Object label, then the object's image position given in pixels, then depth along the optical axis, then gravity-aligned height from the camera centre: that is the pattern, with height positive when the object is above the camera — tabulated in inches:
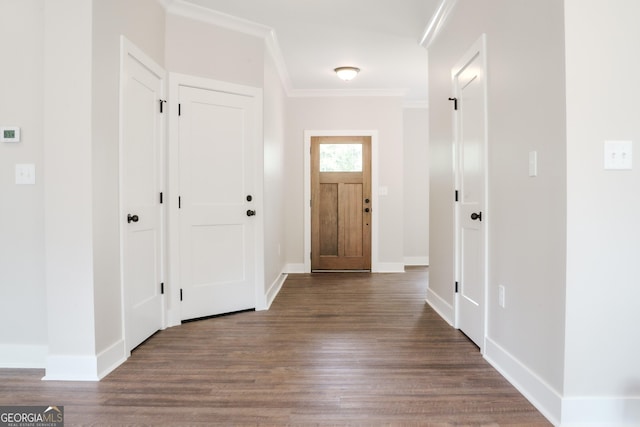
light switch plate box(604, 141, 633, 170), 64.6 +8.1
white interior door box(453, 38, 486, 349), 99.3 +3.9
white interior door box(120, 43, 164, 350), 98.7 +3.2
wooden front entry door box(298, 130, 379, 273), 228.2 +10.9
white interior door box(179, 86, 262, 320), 128.0 +1.1
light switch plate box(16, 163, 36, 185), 90.7 +7.6
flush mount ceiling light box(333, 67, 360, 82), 185.6 +64.6
